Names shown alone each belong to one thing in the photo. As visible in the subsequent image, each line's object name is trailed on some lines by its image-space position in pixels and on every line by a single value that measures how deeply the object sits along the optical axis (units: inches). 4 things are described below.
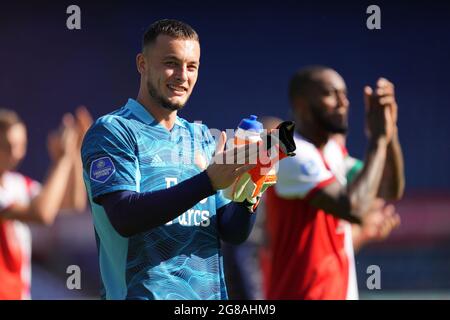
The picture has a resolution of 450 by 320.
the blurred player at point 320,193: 314.3
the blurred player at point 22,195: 352.8
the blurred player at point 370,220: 361.1
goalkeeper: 197.0
